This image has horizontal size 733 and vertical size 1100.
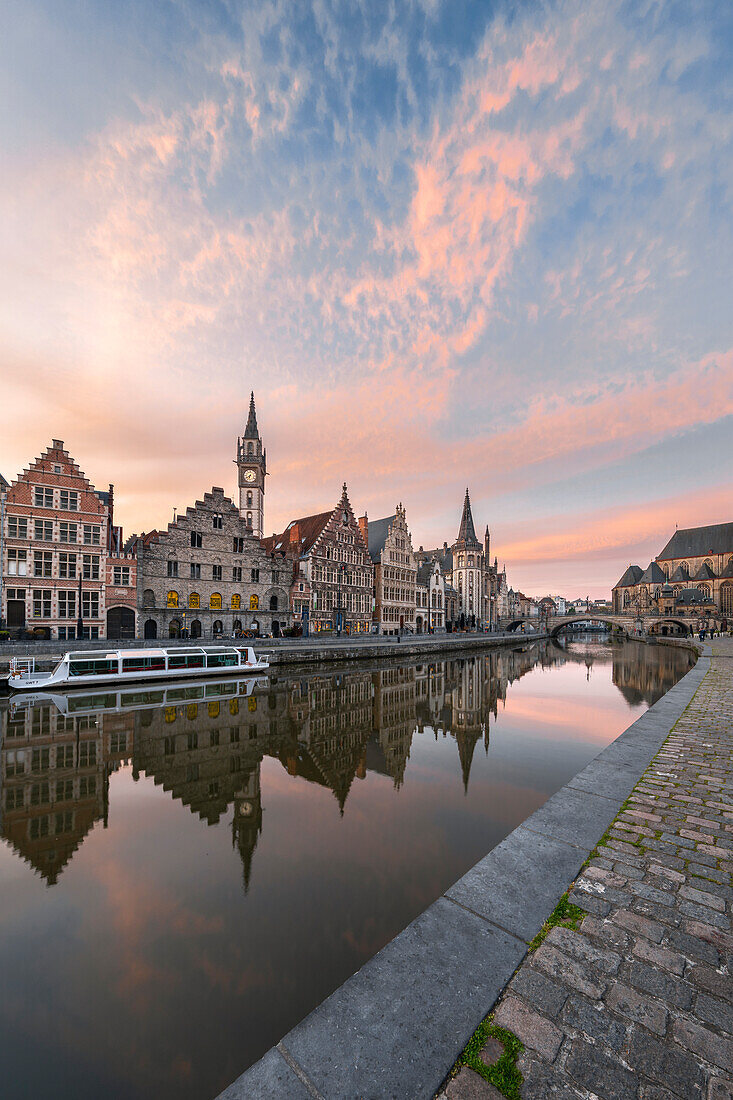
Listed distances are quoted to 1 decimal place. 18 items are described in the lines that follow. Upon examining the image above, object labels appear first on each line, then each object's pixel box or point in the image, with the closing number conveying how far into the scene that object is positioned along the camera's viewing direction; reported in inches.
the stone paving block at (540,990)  129.4
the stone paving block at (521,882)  172.9
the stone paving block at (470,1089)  104.2
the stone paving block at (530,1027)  115.6
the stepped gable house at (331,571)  1962.4
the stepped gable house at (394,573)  2394.2
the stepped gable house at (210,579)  1525.6
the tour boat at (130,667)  845.8
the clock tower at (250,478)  2554.1
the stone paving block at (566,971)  135.0
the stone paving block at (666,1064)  105.1
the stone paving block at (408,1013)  110.8
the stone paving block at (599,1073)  103.3
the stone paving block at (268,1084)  106.8
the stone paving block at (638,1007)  121.6
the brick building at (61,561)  1272.1
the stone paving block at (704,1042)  112.3
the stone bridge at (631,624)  3634.4
